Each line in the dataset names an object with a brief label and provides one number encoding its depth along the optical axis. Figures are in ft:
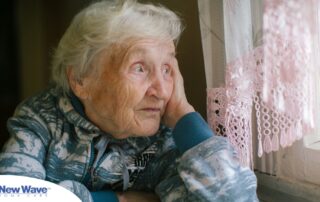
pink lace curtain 2.30
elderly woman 2.84
